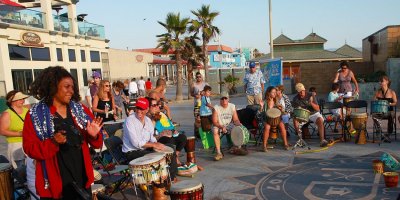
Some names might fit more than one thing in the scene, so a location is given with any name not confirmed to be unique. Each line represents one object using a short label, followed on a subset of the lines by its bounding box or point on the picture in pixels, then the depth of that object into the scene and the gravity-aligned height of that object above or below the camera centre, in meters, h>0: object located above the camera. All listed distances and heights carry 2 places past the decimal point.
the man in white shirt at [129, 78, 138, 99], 22.35 -1.03
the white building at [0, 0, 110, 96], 19.00 +2.23
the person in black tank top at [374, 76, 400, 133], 8.15 -0.81
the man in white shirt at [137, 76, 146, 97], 24.85 -1.01
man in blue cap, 9.98 -0.48
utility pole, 17.62 +1.93
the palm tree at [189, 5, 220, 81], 24.08 +3.17
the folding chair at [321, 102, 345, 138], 8.44 -1.06
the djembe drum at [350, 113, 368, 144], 7.82 -1.38
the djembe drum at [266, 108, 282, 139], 7.53 -1.09
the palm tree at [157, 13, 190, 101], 22.47 +2.20
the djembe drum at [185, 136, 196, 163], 6.89 -1.57
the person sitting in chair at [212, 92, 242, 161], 7.51 -1.09
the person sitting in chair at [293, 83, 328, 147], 8.04 -0.99
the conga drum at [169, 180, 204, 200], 3.78 -1.33
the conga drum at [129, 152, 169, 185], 4.52 -1.30
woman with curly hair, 2.67 -0.48
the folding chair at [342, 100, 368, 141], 8.32 -0.99
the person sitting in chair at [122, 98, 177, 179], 5.38 -1.00
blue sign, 15.30 -0.16
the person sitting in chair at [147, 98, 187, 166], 6.47 -1.15
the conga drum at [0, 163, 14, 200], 4.15 -1.29
